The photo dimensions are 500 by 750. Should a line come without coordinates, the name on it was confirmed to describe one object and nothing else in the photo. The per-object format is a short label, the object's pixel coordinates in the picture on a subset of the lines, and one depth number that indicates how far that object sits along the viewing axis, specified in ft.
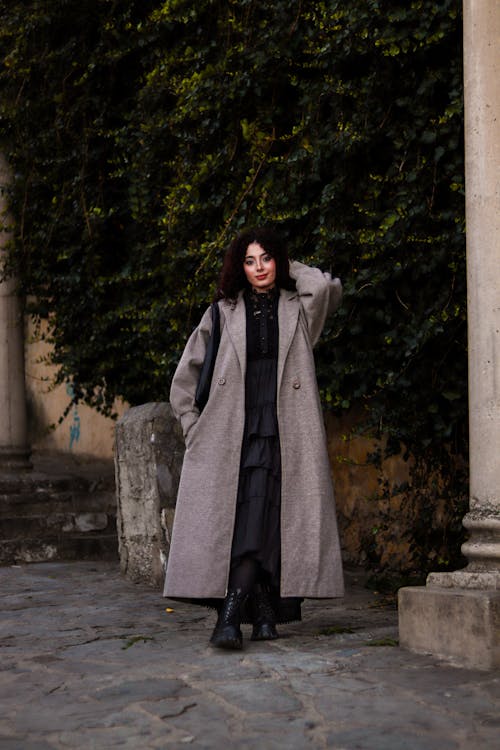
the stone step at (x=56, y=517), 26.55
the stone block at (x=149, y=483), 20.57
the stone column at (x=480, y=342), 13.33
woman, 14.48
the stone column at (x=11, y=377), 28.73
